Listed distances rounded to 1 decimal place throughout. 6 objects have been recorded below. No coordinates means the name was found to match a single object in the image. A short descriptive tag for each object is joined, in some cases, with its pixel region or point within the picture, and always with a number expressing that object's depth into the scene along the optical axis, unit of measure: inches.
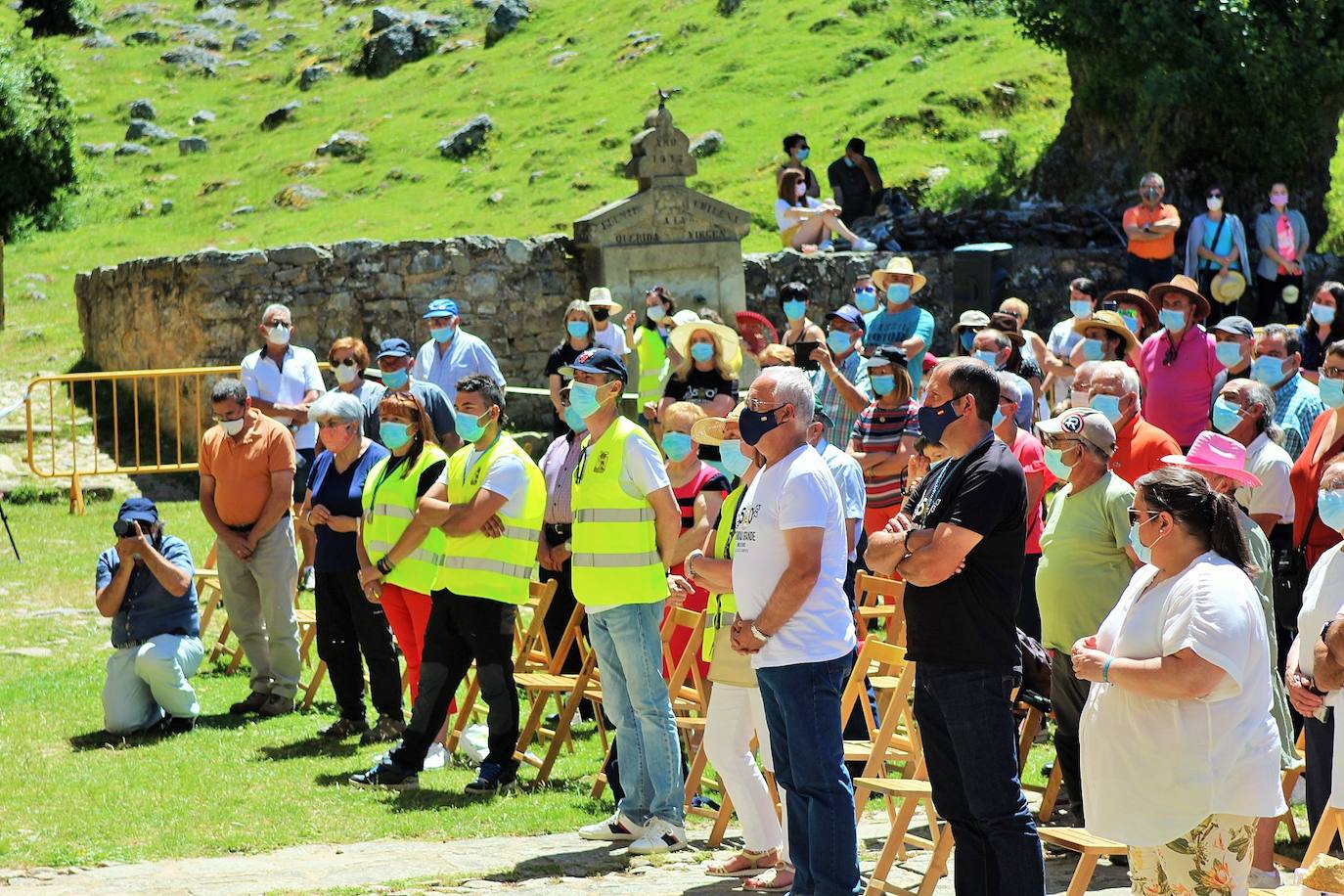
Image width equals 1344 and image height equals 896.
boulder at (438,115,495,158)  2228.4
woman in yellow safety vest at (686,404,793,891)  494.1
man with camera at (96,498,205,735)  691.5
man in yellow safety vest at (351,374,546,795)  604.8
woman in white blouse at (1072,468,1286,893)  352.6
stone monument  1225.5
